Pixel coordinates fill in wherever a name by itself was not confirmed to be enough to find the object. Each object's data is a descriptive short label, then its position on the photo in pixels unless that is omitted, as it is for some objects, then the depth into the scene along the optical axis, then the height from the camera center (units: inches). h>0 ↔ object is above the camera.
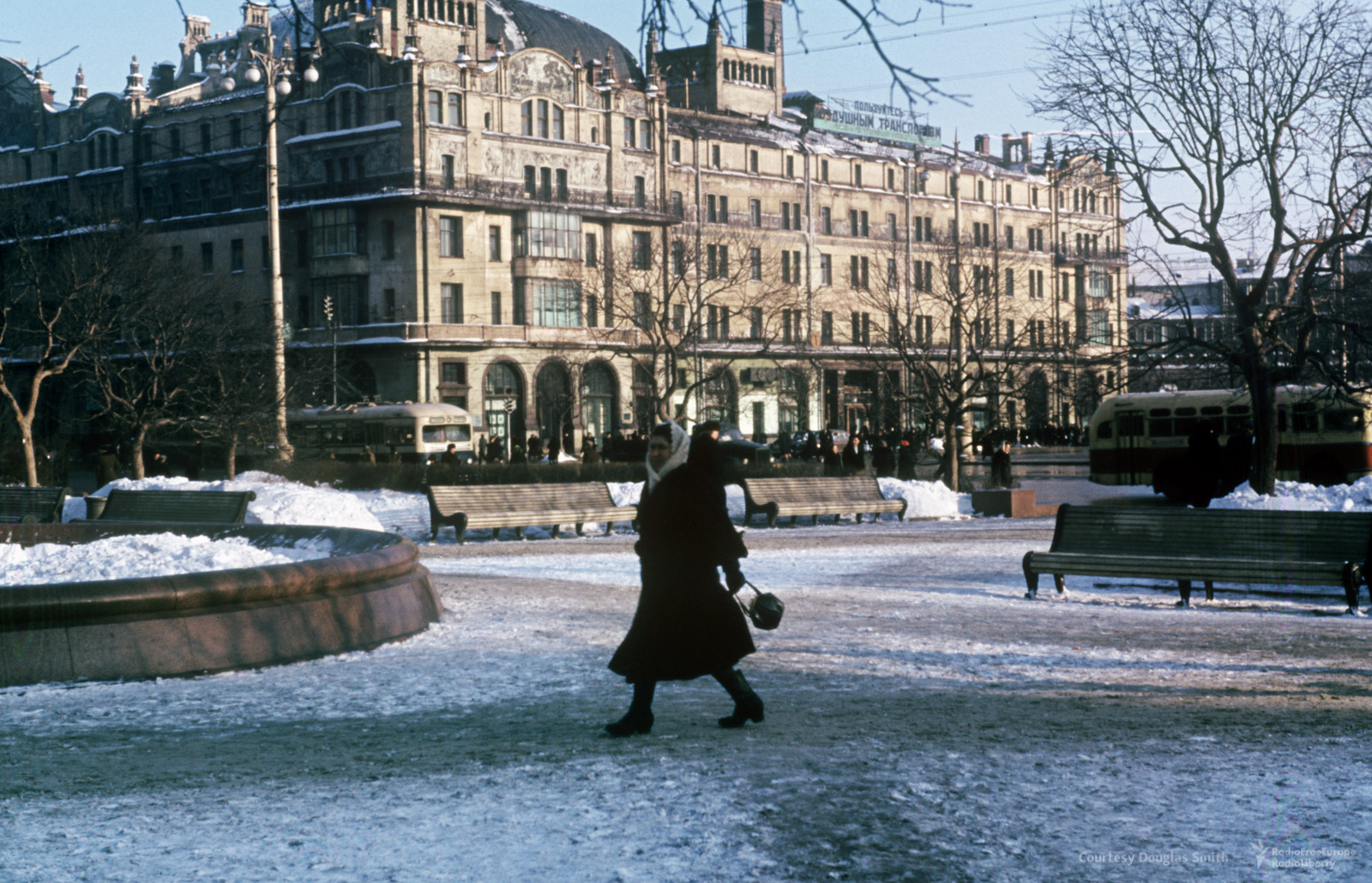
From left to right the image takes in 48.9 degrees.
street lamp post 1249.4 +177.6
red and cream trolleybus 1546.5 -14.0
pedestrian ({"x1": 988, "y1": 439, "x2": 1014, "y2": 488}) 1440.7 -43.4
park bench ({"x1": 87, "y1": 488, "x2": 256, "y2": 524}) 679.7 -31.3
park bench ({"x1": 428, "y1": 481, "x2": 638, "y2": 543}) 921.5 -46.9
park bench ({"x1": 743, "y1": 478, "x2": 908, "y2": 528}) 1077.1 -50.5
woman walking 288.5 -30.6
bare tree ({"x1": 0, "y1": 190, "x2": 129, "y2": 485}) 1243.2 +163.0
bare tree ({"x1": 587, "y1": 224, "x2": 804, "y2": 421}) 2032.0 +216.9
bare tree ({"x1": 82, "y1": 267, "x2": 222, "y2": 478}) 1285.7 +74.7
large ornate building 2559.1 +402.2
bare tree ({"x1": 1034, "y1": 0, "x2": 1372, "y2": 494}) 920.9 +169.8
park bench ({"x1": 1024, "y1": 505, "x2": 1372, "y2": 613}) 518.0 -45.9
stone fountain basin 359.6 -46.5
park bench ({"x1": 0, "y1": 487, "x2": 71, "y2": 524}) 756.6 -32.6
